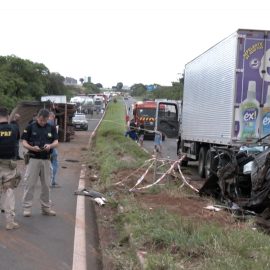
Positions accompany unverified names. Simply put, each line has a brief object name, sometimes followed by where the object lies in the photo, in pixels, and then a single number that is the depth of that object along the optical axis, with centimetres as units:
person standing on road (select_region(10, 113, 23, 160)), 1394
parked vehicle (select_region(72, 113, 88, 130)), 5122
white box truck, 1364
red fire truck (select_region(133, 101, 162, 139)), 4059
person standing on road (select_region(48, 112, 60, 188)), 1310
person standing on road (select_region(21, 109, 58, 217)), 930
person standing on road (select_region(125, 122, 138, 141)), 2695
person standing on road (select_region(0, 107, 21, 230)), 838
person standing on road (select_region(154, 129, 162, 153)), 1771
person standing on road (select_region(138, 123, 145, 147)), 2992
